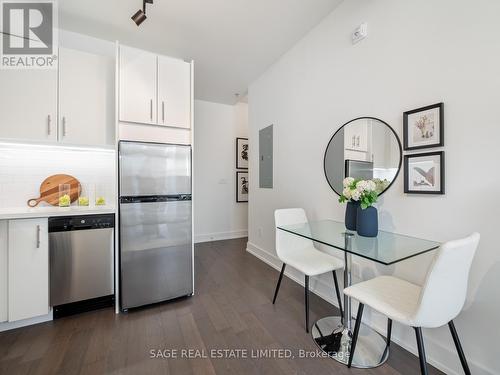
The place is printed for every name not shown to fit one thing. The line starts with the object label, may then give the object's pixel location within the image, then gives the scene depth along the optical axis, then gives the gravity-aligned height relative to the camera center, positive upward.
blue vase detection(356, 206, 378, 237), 1.56 -0.25
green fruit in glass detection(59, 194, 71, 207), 2.20 -0.15
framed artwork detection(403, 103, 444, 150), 1.41 +0.40
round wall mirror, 1.70 +0.29
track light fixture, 1.80 +1.44
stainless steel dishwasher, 1.87 -0.68
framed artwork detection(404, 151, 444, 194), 1.41 +0.09
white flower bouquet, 1.53 -0.05
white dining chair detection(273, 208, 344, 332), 1.82 -0.66
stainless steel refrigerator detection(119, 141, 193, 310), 1.99 -0.35
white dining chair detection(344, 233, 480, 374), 1.01 -0.57
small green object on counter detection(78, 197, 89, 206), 2.30 -0.16
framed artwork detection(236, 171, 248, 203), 4.61 -0.01
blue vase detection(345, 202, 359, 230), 1.68 -0.22
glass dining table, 1.33 -0.40
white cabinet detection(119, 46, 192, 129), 2.04 +0.96
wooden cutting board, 2.21 -0.03
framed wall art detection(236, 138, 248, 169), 4.60 +0.71
